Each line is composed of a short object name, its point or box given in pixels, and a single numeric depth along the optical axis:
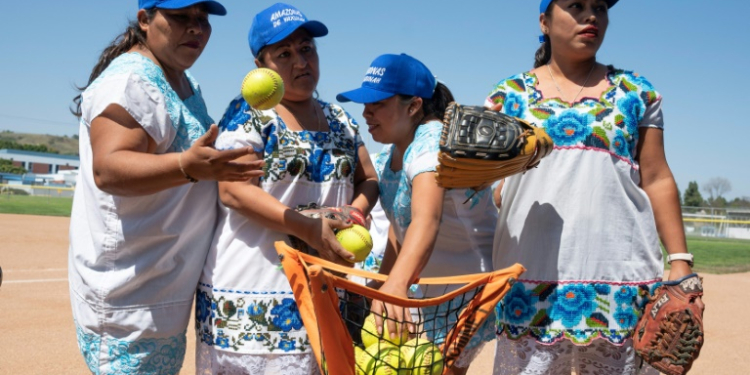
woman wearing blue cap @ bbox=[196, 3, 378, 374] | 2.88
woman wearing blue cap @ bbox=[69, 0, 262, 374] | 2.71
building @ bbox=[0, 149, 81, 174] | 103.56
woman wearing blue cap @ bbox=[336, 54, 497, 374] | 3.10
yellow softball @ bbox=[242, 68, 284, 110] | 2.76
